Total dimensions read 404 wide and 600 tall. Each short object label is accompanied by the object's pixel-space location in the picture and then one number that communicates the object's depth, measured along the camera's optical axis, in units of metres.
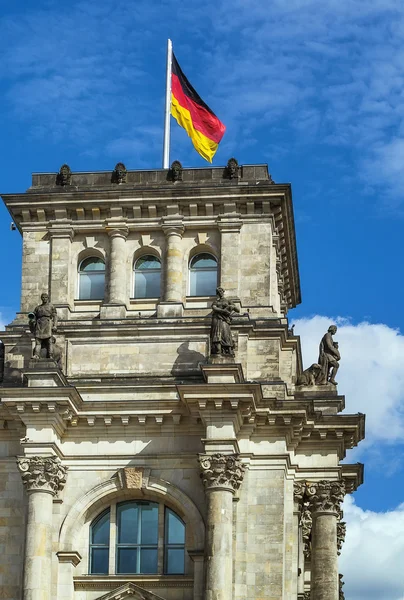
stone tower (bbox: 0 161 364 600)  51.19
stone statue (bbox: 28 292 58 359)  52.38
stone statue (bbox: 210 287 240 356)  51.88
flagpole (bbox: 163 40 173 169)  58.34
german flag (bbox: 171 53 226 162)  58.34
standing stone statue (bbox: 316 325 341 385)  55.84
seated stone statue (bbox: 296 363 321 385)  55.88
